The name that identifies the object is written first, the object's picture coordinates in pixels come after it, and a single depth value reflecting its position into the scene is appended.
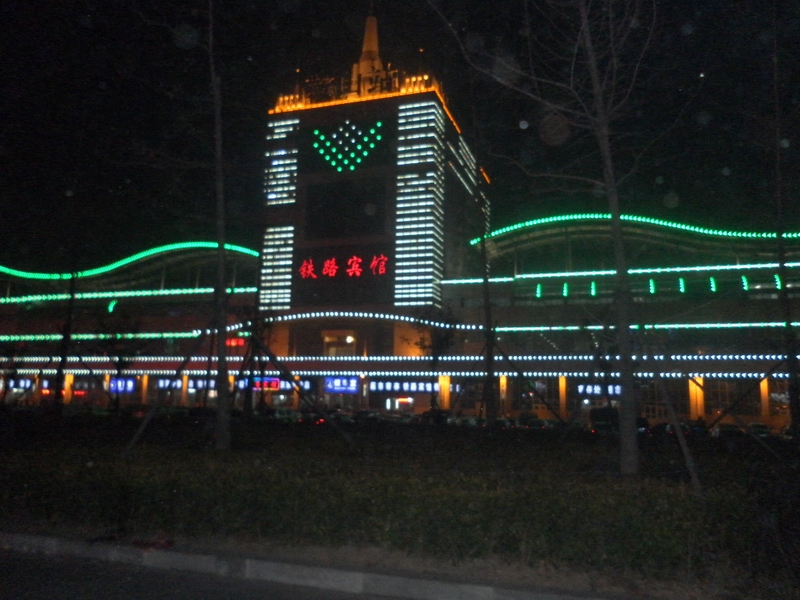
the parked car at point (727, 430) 21.42
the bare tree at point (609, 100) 9.12
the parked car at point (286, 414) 32.05
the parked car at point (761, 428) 26.55
